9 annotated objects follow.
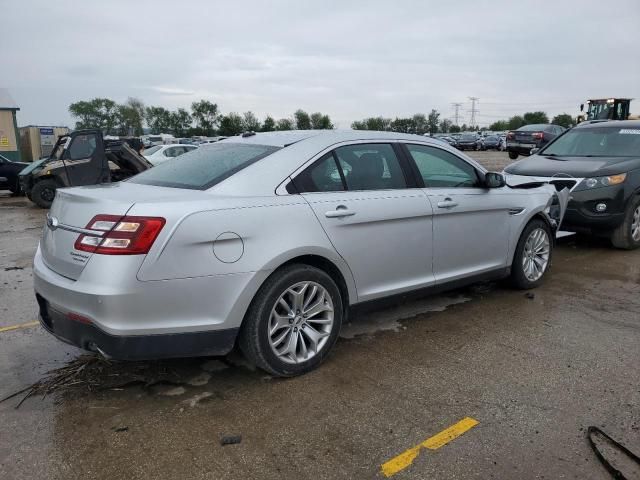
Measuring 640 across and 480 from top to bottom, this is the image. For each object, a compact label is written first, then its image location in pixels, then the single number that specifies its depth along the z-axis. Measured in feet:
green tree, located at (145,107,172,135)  345.47
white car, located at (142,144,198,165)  54.95
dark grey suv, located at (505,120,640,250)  23.32
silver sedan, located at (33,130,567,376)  9.72
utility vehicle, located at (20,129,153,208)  41.91
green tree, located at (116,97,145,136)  337.31
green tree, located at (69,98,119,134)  349.82
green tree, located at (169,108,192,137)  342.23
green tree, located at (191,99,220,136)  344.08
